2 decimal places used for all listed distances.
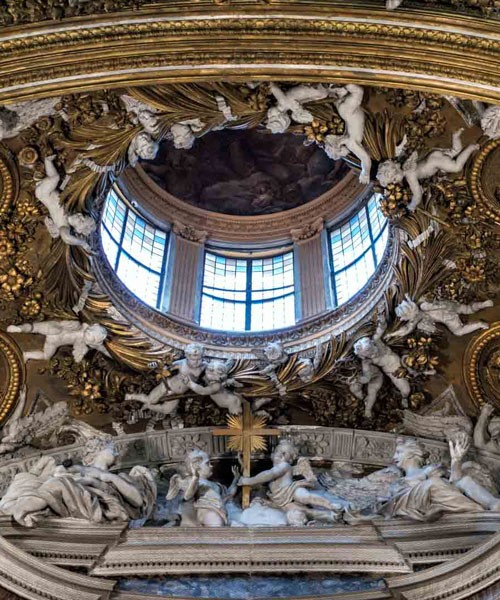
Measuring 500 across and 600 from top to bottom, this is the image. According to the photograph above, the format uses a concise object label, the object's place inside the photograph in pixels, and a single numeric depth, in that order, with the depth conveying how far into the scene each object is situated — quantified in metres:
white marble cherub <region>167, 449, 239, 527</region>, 12.78
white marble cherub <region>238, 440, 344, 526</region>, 12.84
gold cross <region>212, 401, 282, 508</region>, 14.14
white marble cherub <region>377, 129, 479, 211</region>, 12.82
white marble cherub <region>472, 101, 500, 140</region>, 11.95
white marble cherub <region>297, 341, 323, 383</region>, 14.60
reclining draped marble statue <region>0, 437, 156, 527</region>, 12.12
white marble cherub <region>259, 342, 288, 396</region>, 14.73
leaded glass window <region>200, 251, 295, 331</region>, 16.97
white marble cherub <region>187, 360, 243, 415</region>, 14.53
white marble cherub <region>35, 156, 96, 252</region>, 13.28
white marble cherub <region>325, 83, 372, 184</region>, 12.47
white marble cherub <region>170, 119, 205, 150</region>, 13.03
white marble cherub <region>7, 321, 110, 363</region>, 14.24
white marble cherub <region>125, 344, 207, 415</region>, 14.56
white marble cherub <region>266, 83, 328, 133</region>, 12.48
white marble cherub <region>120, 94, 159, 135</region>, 12.67
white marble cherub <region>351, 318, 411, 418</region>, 14.22
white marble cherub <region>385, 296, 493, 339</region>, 13.99
